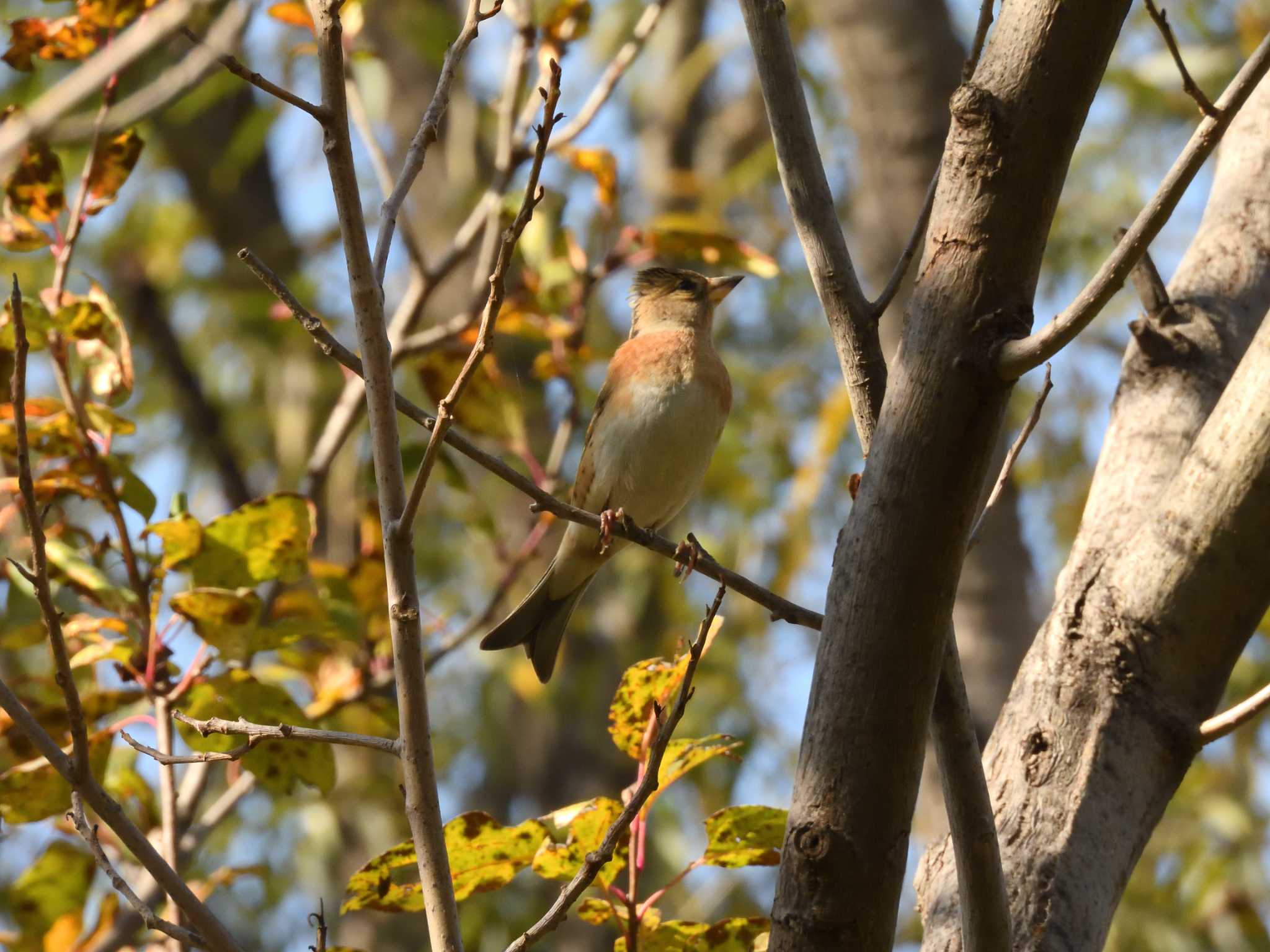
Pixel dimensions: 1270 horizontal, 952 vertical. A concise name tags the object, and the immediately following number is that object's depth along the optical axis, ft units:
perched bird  27.09
